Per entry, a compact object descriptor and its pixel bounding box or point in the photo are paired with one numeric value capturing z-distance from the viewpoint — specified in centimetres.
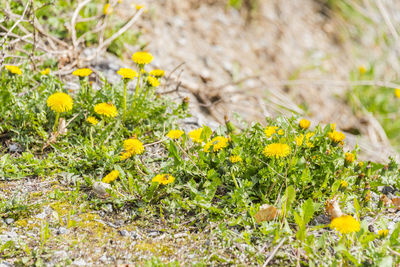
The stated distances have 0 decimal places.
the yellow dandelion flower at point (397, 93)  913
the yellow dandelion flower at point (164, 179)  374
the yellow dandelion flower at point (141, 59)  452
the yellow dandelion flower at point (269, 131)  426
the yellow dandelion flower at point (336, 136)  417
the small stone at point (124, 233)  359
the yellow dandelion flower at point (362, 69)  1018
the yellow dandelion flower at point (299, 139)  401
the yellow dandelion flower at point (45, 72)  509
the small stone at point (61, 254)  325
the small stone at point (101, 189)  395
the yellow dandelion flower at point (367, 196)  408
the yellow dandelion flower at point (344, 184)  398
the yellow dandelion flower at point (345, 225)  323
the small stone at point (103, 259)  330
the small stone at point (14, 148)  450
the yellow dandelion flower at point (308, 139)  412
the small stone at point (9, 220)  355
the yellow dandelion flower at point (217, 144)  409
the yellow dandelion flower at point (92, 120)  445
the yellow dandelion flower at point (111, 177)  381
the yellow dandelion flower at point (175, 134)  420
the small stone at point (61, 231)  349
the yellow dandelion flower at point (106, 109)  432
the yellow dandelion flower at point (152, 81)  477
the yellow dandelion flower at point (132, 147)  405
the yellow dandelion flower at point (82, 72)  469
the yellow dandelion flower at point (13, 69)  470
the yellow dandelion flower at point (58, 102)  414
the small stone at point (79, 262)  323
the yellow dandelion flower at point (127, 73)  443
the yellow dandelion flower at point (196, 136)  427
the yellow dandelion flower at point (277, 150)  375
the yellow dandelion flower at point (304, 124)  443
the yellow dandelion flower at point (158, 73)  489
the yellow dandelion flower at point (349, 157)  402
